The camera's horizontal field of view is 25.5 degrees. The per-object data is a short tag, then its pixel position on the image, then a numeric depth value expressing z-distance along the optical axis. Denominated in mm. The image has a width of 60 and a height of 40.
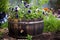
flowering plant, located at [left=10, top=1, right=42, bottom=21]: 2588
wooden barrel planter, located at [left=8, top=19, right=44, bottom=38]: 2479
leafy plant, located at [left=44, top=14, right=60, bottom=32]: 2910
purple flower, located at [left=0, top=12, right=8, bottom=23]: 3573
